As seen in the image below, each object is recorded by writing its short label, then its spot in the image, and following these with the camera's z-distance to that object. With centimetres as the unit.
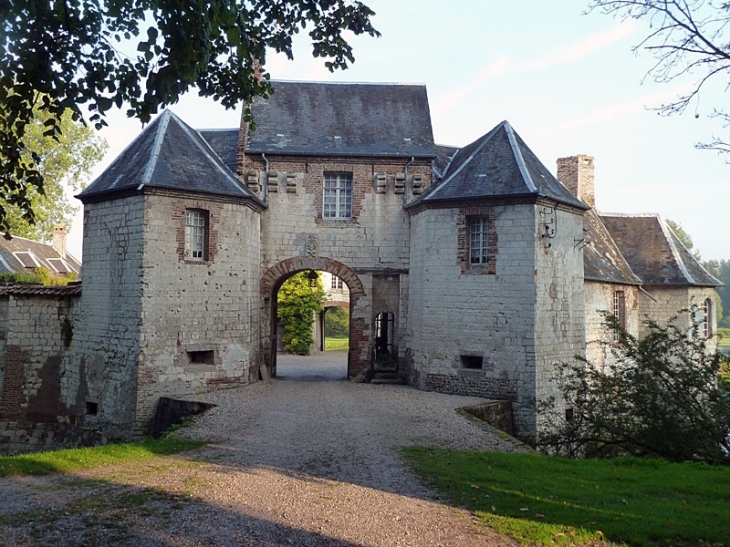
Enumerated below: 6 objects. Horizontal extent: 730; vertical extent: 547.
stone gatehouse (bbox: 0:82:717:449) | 1375
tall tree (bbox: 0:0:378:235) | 529
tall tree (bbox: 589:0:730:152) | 564
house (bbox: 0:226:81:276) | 2445
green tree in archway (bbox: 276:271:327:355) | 2652
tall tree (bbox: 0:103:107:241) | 2559
